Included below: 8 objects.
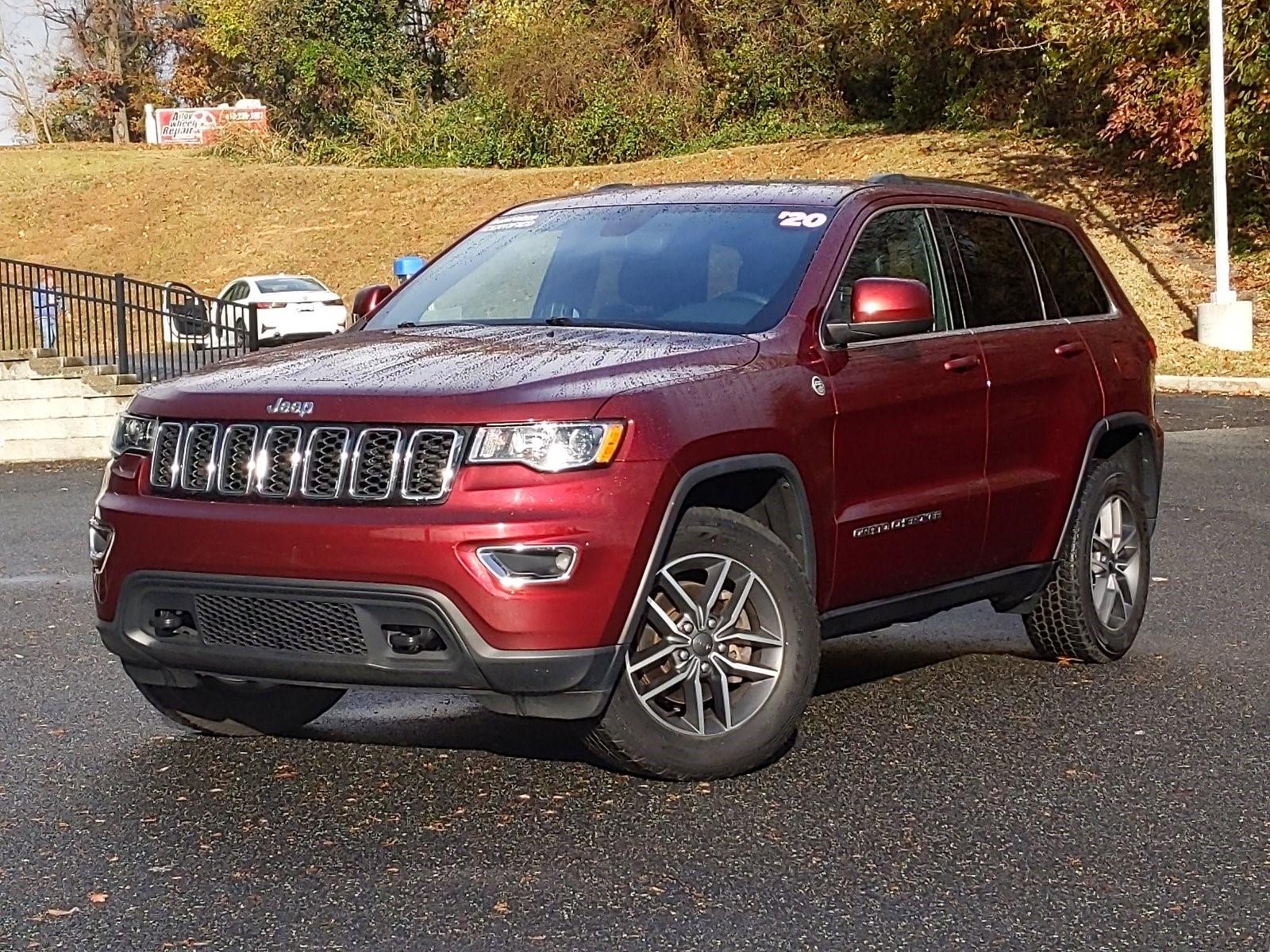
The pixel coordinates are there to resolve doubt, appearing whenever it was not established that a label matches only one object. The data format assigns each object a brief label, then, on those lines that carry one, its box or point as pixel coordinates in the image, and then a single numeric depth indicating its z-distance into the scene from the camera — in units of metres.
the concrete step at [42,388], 18.42
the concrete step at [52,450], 18.47
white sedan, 32.06
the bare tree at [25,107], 74.88
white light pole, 23.73
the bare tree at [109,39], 74.69
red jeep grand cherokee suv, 5.39
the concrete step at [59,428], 18.48
